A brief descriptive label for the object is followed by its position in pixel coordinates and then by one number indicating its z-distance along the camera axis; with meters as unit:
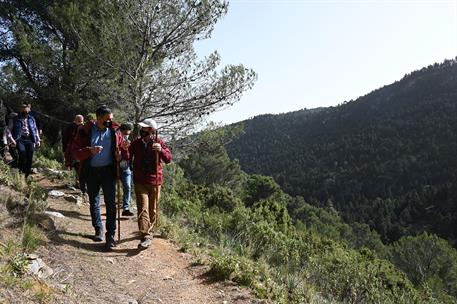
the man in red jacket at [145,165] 6.11
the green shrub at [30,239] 4.87
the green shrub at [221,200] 17.60
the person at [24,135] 8.12
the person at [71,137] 7.57
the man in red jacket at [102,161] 5.74
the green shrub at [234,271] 5.48
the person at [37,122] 8.89
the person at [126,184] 7.98
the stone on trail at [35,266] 4.15
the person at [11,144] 7.93
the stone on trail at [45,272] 4.32
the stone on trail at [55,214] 6.76
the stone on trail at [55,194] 8.48
